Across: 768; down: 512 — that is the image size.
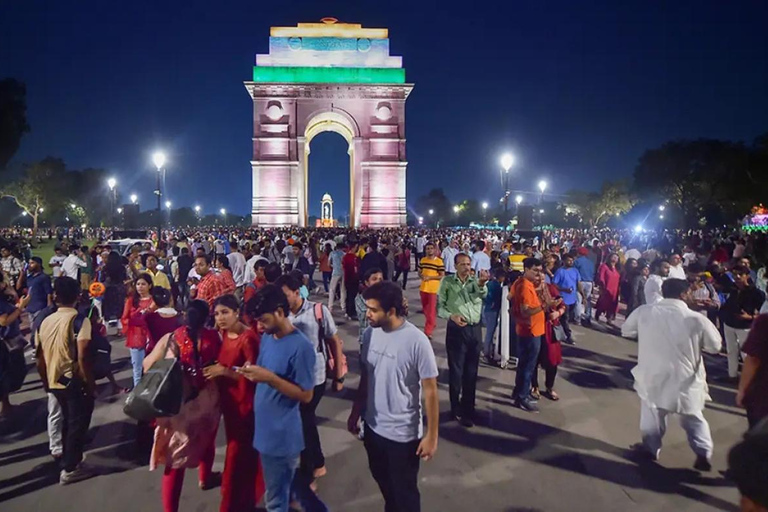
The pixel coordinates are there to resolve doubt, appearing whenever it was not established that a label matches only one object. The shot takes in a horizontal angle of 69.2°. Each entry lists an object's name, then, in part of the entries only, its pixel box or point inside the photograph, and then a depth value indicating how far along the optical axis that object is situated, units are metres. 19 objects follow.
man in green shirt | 6.12
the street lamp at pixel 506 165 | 15.37
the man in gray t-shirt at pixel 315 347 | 4.63
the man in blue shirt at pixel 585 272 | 12.45
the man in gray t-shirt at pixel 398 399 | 3.45
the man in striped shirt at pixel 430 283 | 10.22
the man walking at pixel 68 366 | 4.90
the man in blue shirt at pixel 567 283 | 10.28
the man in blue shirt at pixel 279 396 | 3.49
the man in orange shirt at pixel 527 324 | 6.54
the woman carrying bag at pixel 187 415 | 3.83
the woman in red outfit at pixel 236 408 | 3.82
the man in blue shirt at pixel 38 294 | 8.10
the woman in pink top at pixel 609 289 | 12.34
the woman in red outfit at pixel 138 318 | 6.37
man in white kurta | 5.05
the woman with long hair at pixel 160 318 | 5.32
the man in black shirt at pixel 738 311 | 7.55
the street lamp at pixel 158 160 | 19.08
